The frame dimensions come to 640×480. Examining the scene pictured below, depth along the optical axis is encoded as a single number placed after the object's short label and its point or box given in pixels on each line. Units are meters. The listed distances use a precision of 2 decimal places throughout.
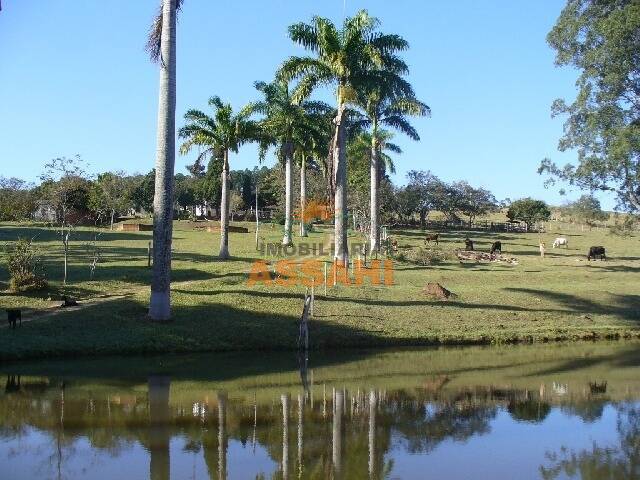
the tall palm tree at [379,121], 40.75
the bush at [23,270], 26.62
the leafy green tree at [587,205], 41.12
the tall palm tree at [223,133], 39.03
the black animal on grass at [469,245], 49.66
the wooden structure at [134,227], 63.67
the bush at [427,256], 41.66
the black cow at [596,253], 46.80
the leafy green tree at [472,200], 91.94
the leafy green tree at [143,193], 94.44
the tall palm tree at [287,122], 45.09
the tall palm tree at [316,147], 46.13
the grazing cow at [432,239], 54.70
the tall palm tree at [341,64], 32.09
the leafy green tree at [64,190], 35.12
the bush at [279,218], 64.94
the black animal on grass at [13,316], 21.33
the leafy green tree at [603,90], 31.28
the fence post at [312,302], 25.78
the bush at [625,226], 38.56
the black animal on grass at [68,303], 25.00
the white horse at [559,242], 61.38
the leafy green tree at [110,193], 57.38
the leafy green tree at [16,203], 65.12
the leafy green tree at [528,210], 100.00
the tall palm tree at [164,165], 22.75
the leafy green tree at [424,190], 86.75
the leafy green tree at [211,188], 94.44
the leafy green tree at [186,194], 102.50
